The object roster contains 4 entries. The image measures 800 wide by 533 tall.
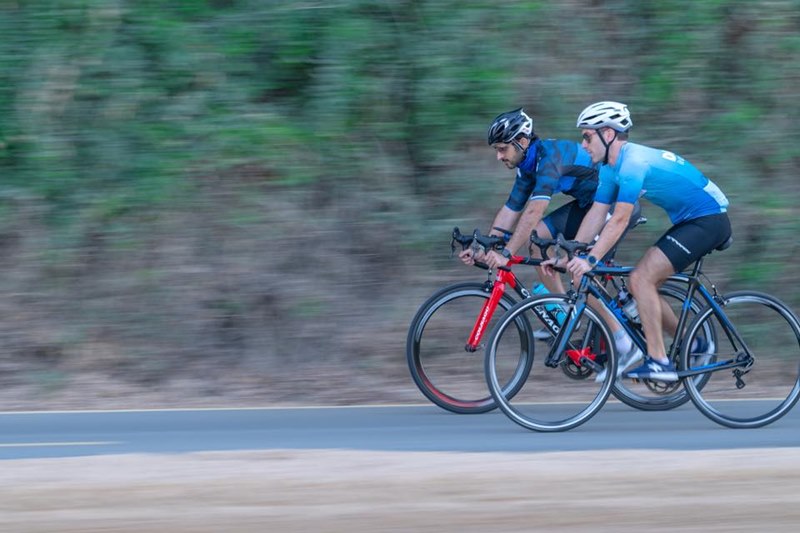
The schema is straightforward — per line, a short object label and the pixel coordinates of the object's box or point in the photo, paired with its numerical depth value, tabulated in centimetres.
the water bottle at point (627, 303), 1588
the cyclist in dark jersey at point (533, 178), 1587
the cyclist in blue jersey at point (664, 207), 1477
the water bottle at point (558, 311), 1527
